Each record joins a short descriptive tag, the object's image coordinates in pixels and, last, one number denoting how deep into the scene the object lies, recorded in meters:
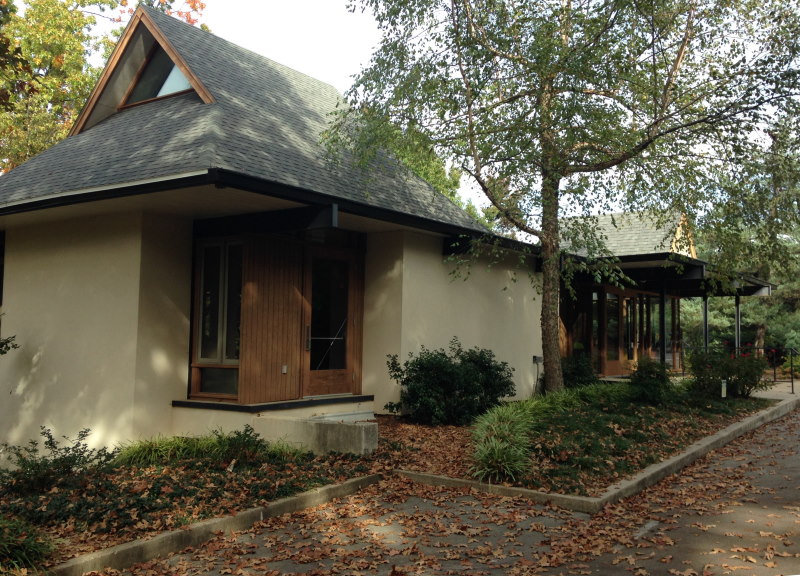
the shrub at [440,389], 10.88
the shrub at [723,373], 14.79
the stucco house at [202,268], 9.36
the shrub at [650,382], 12.46
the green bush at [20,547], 4.78
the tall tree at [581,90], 10.10
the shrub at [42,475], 6.52
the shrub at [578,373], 15.53
